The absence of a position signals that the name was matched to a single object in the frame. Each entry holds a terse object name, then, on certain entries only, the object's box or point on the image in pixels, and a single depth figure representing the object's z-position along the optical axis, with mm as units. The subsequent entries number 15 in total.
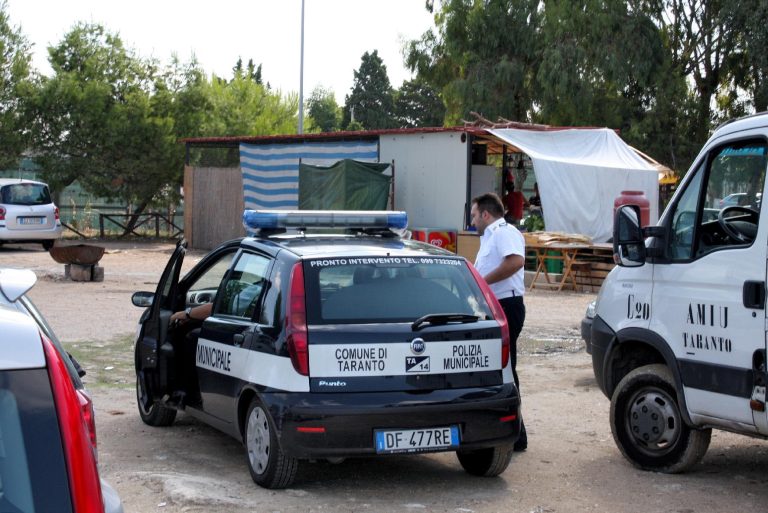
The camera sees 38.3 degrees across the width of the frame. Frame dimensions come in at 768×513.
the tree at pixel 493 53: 36000
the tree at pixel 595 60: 34094
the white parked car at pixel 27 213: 26562
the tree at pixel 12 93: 32562
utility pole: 36844
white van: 6191
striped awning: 25875
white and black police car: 6160
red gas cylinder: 19953
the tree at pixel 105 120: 32625
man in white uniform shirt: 7738
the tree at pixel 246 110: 35562
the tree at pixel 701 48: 35125
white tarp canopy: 21922
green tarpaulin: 24219
